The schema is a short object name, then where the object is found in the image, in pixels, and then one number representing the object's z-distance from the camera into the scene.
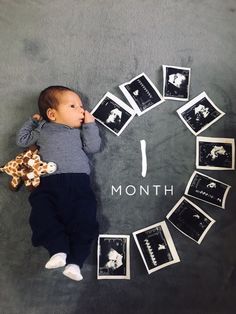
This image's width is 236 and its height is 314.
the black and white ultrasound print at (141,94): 1.44
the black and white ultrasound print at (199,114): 1.42
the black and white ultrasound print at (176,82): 1.45
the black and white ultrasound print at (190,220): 1.33
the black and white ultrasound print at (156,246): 1.30
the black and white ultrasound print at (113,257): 1.30
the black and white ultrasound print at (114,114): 1.42
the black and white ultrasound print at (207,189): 1.35
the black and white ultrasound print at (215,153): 1.39
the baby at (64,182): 1.21
